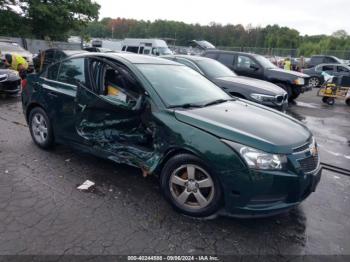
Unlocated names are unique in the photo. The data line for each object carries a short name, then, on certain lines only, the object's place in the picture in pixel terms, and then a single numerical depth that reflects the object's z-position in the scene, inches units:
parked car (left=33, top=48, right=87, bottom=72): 567.5
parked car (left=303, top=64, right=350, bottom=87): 747.4
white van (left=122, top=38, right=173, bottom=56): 901.8
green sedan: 126.6
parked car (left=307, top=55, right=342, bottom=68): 863.1
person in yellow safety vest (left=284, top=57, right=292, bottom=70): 839.4
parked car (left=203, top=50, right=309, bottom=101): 453.1
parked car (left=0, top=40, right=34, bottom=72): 650.4
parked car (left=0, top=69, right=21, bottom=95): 378.9
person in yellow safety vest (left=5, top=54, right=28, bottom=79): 522.7
